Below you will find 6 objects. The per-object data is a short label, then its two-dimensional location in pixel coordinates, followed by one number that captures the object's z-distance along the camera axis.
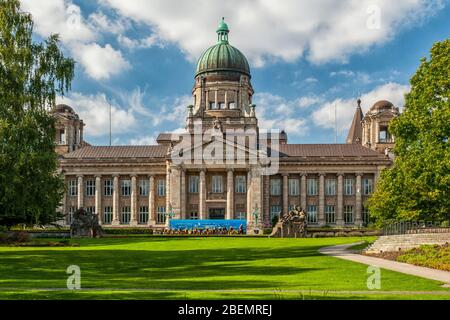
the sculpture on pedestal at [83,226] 64.06
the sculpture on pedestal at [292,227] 63.06
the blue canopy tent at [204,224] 77.94
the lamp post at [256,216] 79.96
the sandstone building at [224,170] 89.00
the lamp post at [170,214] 87.97
